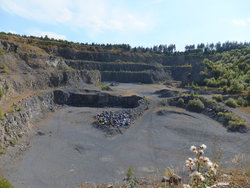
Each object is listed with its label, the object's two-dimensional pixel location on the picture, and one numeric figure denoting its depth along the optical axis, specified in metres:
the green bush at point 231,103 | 38.22
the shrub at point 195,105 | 38.84
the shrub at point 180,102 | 41.57
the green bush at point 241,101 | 38.60
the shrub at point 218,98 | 41.72
